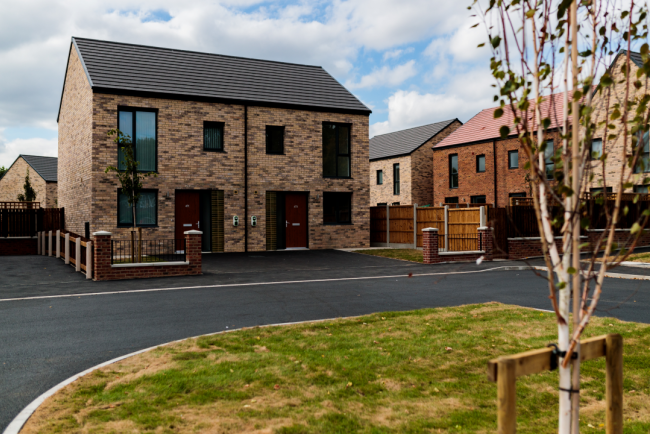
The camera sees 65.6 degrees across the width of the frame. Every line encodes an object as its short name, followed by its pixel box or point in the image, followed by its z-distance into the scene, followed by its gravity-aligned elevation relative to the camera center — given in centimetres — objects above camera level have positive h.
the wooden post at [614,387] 292 -99
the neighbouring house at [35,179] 4200 +366
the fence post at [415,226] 2384 -40
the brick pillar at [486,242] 1888 -94
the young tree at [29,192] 3562 +198
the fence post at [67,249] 1678 -98
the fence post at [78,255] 1484 -105
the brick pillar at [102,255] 1323 -95
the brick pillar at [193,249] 1455 -87
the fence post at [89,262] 1364 -117
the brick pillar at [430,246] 1778 -101
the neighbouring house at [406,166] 3731 +401
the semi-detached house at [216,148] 2042 +314
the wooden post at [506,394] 250 -88
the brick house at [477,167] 3056 +335
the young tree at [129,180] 1652 +130
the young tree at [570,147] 260 +37
